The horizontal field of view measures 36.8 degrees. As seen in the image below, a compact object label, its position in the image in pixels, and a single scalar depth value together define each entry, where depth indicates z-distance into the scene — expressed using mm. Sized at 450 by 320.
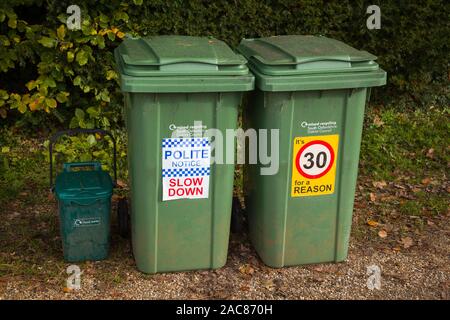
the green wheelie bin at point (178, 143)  4086
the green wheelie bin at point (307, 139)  4241
